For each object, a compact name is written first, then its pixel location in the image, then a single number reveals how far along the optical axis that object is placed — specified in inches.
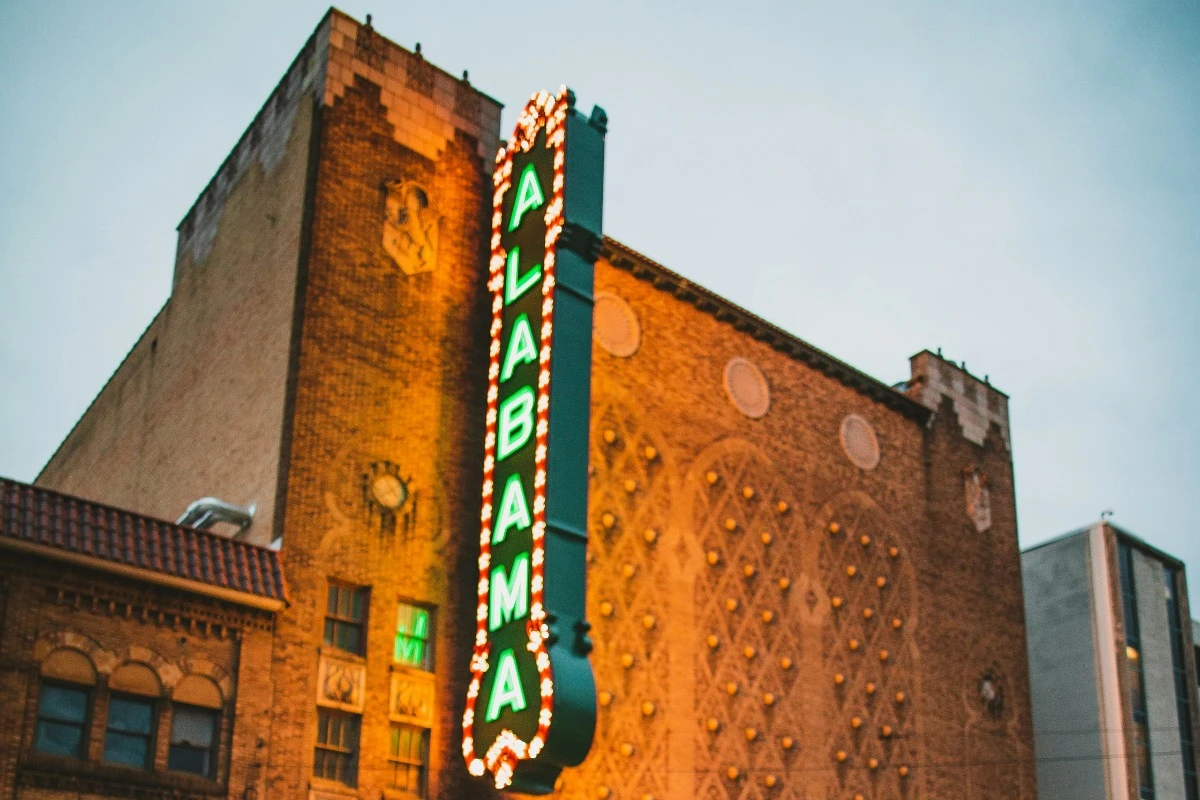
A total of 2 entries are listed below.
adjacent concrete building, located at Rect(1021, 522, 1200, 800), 1557.6
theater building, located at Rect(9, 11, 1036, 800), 969.5
